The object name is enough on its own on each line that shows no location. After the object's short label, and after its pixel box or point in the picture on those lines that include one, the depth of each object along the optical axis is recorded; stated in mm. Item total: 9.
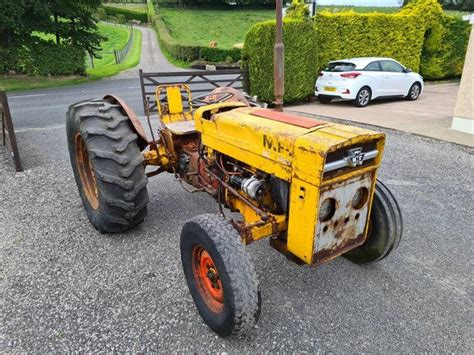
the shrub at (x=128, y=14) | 47031
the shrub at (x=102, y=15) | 43694
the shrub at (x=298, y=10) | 10719
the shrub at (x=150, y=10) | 45912
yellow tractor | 2029
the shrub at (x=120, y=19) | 45312
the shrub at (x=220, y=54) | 24719
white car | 9969
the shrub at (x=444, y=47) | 14517
